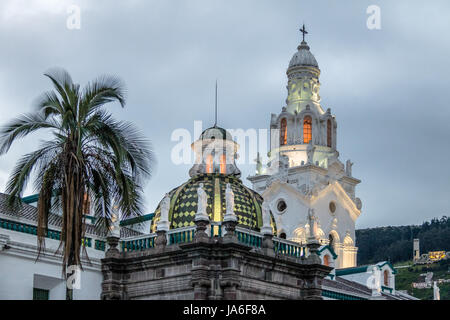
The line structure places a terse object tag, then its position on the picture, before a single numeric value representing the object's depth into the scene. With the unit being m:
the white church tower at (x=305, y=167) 75.12
